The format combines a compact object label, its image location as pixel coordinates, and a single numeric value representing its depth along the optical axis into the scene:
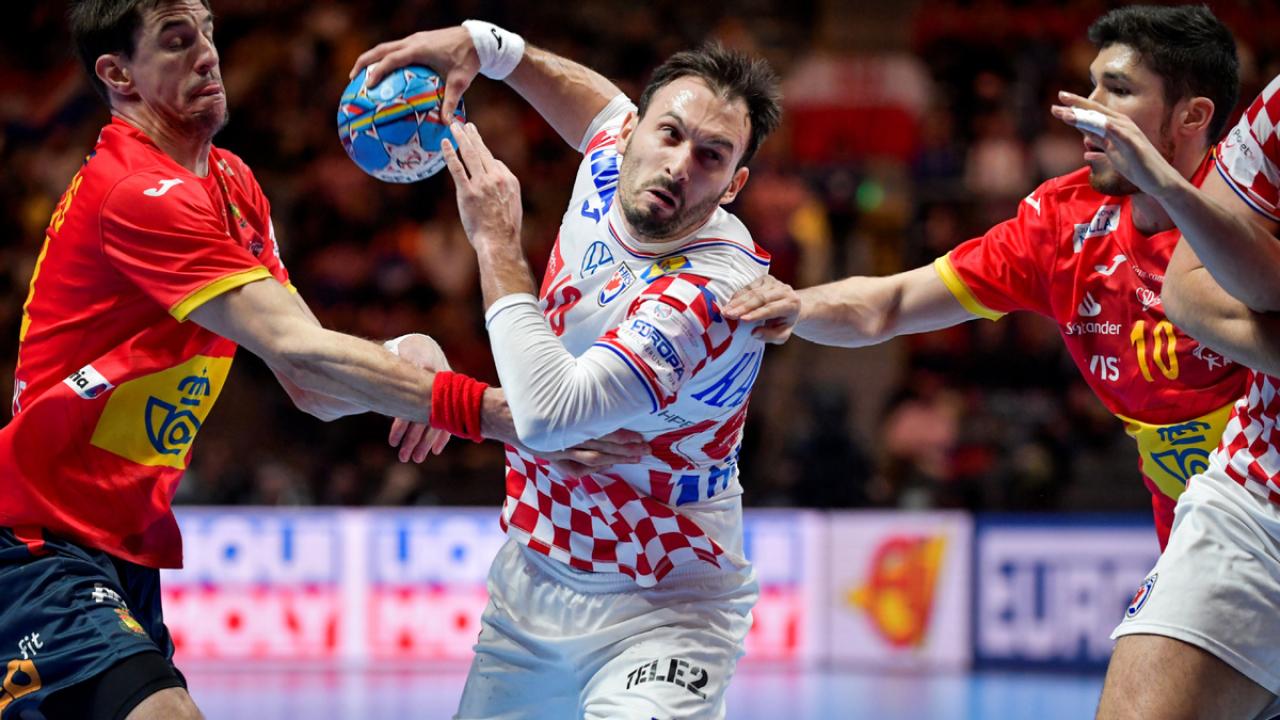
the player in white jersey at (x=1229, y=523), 7.16
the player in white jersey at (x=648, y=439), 7.92
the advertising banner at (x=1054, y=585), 20.25
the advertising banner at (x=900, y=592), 20.67
